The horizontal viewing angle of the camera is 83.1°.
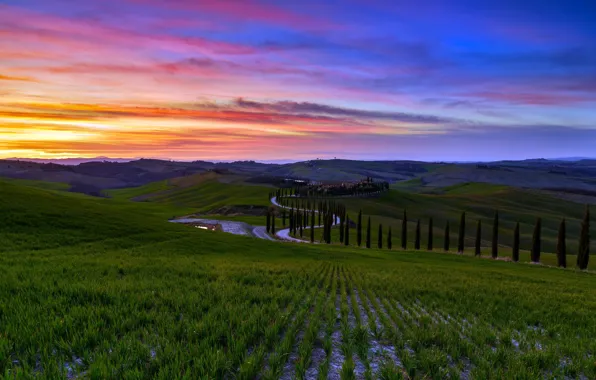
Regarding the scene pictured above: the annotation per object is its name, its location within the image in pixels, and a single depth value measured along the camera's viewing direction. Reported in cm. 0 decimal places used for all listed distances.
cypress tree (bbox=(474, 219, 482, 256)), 7944
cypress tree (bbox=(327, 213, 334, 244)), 9258
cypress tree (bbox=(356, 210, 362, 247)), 9409
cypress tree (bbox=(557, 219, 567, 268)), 6562
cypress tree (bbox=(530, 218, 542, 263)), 7156
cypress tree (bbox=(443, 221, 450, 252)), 8694
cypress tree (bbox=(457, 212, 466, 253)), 8342
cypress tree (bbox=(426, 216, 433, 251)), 8875
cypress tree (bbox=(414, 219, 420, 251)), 8830
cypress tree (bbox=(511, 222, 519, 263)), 7288
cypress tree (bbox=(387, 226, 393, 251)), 8862
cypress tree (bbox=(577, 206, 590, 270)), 6207
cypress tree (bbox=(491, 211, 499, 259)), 7671
